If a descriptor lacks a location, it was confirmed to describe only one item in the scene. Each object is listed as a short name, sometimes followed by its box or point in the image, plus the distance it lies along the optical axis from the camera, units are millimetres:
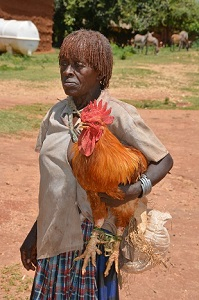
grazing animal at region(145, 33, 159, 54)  25688
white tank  19969
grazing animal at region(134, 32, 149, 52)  26484
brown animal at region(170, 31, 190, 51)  29108
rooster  1838
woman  2035
